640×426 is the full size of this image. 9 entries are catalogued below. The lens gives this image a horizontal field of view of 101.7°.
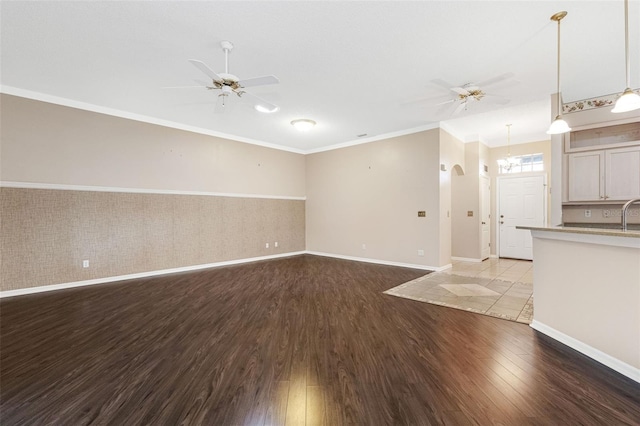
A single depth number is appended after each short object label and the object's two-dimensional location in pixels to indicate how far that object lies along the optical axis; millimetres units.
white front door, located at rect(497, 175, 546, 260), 6691
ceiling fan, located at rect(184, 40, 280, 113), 2865
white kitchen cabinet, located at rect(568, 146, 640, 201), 3918
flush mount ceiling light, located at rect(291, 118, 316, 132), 5207
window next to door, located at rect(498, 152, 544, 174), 6738
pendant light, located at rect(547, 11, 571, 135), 2852
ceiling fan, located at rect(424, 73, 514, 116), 3686
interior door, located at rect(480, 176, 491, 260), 6734
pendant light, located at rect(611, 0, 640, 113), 2174
